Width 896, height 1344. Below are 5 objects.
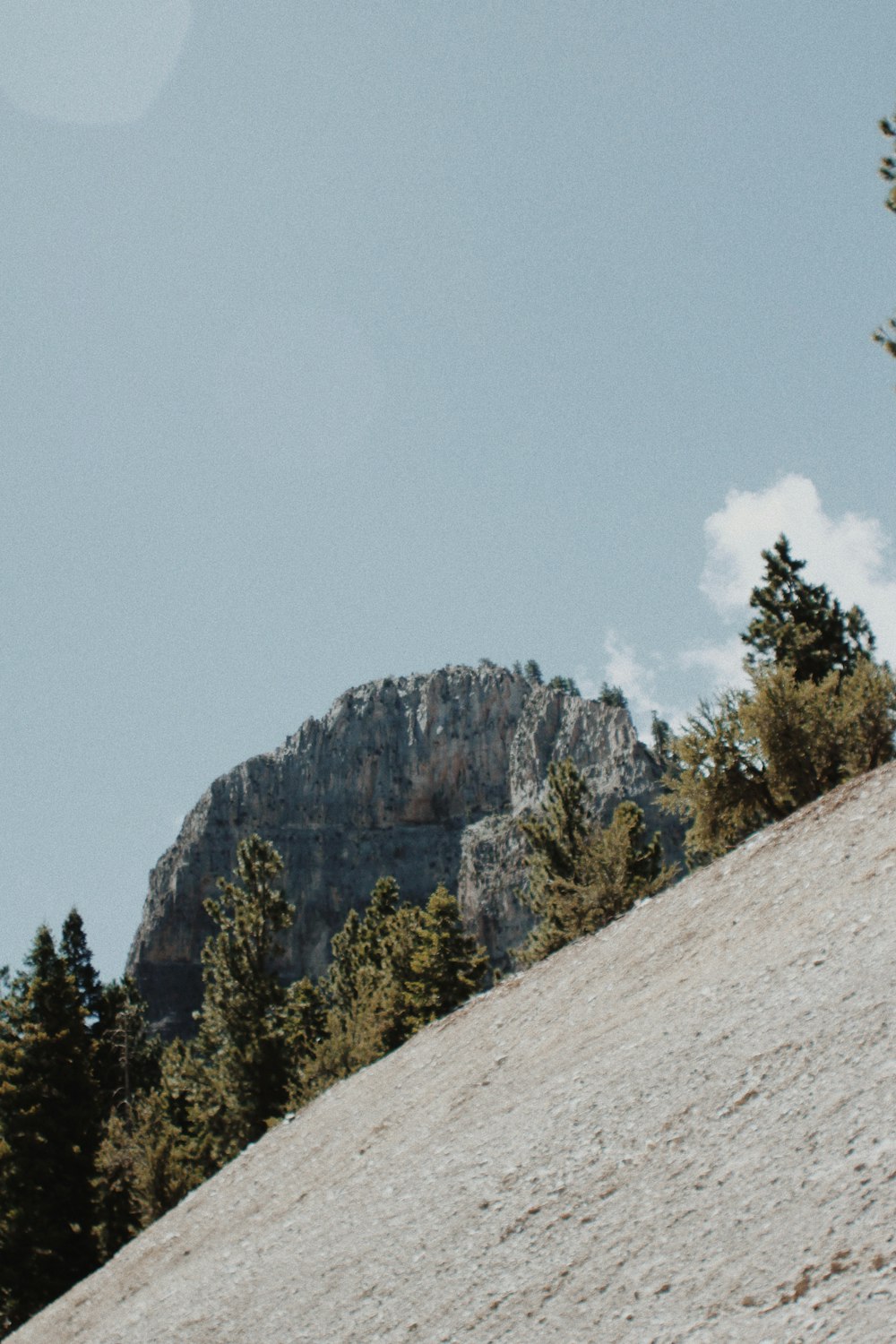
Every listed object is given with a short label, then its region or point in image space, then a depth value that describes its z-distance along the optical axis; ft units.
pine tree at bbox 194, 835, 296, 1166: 129.18
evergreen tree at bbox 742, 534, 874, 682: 116.26
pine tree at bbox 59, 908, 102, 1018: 178.09
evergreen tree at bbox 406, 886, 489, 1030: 122.01
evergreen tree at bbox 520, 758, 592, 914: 141.49
